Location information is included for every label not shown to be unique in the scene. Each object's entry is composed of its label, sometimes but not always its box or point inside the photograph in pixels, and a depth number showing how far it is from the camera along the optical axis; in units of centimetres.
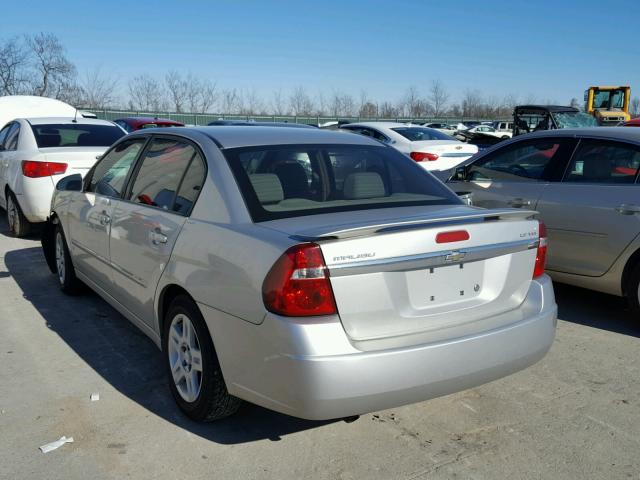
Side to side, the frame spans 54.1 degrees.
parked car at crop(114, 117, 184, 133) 1639
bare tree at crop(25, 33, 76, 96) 3750
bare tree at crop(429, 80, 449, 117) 7044
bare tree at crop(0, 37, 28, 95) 3522
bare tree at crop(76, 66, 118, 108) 4153
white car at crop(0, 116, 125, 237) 761
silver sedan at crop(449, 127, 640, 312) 490
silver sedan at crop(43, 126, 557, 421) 266
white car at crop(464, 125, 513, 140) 3921
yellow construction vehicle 2902
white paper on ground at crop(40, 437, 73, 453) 312
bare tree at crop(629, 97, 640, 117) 7874
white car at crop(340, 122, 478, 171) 1162
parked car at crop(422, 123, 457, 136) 4048
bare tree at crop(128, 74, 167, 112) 4773
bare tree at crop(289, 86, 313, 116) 5761
